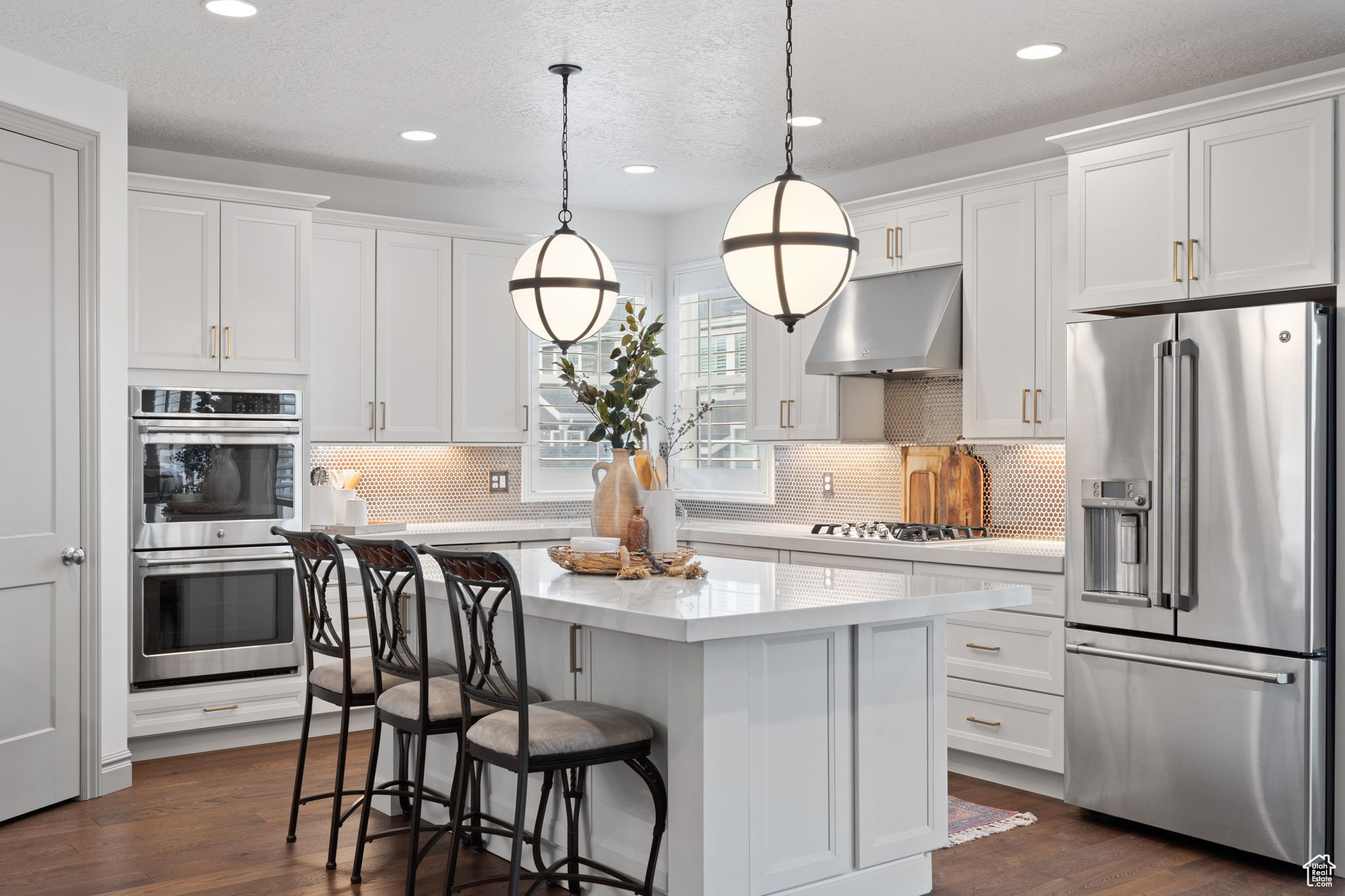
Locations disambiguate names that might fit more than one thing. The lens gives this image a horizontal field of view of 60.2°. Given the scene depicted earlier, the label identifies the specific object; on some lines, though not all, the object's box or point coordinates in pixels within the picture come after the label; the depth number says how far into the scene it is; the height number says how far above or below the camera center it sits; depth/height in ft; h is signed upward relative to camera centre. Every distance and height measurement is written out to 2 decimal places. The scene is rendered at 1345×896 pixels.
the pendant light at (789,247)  9.08 +1.56
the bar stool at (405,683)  10.23 -2.28
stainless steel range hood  16.12 +1.69
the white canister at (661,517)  11.94 -0.74
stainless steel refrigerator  11.52 -1.35
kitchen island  9.07 -2.25
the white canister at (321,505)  17.81 -0.93
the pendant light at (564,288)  12.04 +1.65
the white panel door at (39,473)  13.20 -0.33
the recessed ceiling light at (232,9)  11.72 +4.45
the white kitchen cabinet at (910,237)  16.33 +3.02
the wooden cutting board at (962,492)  17.24 -0.70
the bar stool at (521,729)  9.04 -2.28
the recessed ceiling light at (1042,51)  12.94 +4.44
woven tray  11.33 -1.15
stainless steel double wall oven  15.72 -1.21
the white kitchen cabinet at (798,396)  18.19 +0.78
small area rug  12.66 -4.26
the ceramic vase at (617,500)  12.01 -0.57
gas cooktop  16.34 -1.26
